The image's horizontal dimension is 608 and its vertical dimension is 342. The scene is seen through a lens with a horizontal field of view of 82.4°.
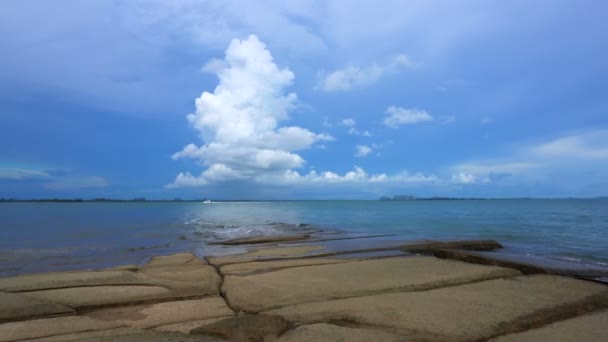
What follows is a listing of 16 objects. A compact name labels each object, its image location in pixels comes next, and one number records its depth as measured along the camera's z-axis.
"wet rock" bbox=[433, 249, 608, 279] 9.28
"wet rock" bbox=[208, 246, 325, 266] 11.70
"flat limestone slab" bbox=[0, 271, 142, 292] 7.97
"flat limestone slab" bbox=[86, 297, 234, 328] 5.52
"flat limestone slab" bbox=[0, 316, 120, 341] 4.95
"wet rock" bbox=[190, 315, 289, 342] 4.67
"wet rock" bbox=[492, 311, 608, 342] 4.68
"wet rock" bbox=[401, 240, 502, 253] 14.13
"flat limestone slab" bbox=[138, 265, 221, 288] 7.93
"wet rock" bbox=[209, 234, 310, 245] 18.60
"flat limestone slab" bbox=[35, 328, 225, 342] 4.46
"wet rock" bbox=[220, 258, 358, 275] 9.74
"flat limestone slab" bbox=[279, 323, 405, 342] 4.55
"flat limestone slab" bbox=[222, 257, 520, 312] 6.73
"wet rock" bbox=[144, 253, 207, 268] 11.29
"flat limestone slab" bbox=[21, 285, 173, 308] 6.71
